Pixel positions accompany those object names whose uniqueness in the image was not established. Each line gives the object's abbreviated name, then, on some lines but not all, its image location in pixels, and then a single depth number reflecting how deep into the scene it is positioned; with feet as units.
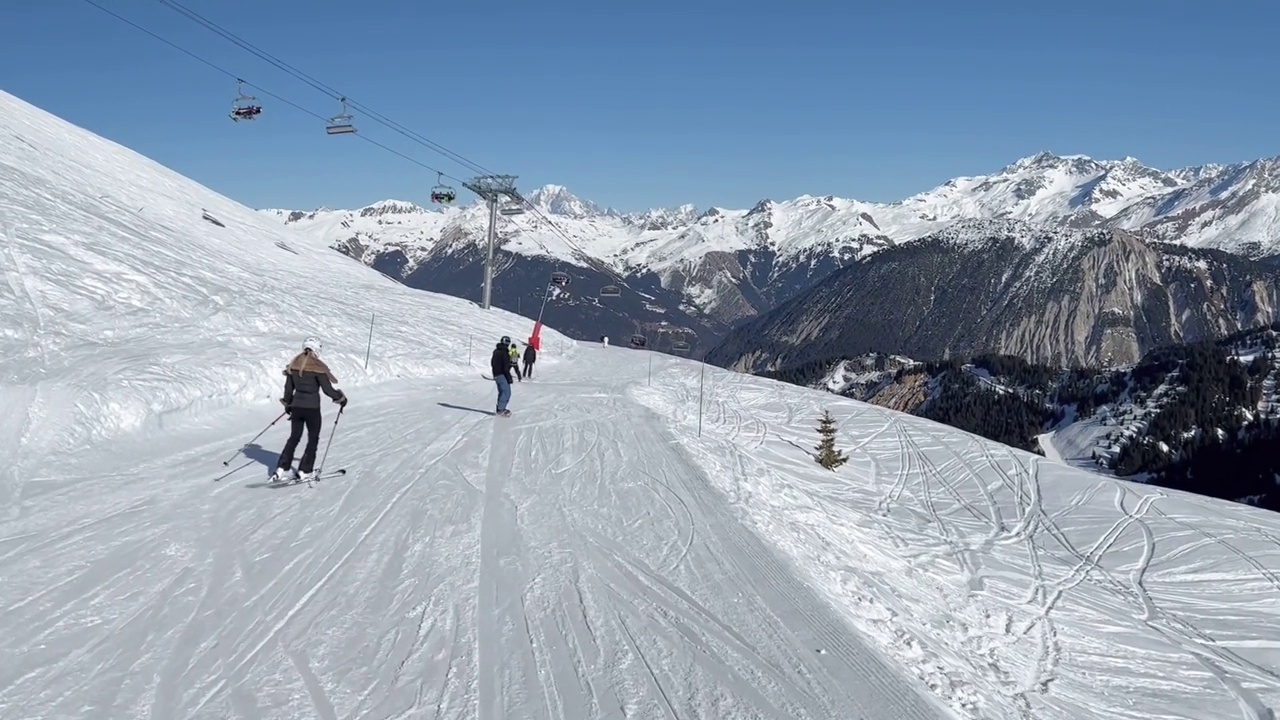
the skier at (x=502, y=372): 67.21
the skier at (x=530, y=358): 105.29
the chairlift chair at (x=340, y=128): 123.85
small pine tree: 71.46
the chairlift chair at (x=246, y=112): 120.47
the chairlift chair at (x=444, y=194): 172.55
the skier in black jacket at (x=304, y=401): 40.57
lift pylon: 176.65
